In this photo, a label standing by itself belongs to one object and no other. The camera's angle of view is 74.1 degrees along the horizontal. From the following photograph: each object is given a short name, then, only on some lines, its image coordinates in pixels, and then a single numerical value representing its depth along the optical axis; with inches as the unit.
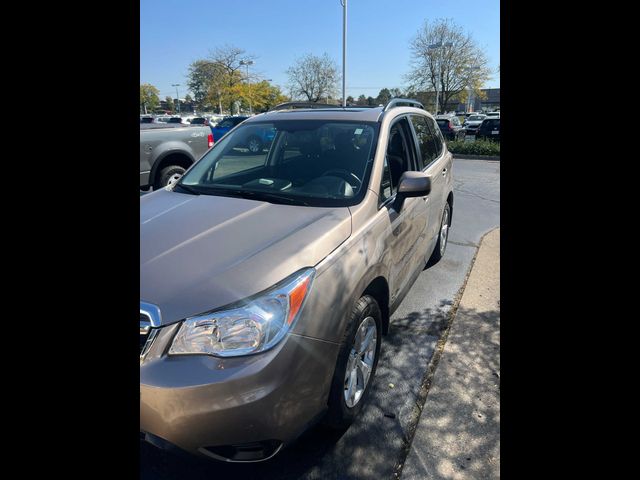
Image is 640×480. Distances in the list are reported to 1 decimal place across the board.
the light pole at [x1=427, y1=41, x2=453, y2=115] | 1242.0
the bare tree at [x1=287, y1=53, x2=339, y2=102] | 1547.7
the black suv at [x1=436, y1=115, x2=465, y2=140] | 896.3
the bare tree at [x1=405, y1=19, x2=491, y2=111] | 1272.1
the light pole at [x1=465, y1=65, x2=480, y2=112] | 1363.2
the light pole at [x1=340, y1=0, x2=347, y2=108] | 958.1
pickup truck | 311.7
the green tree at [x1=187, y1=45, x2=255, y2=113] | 1526.8
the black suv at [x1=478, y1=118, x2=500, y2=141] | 819.9
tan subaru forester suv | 68.2
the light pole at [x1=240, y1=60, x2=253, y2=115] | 1515.5
